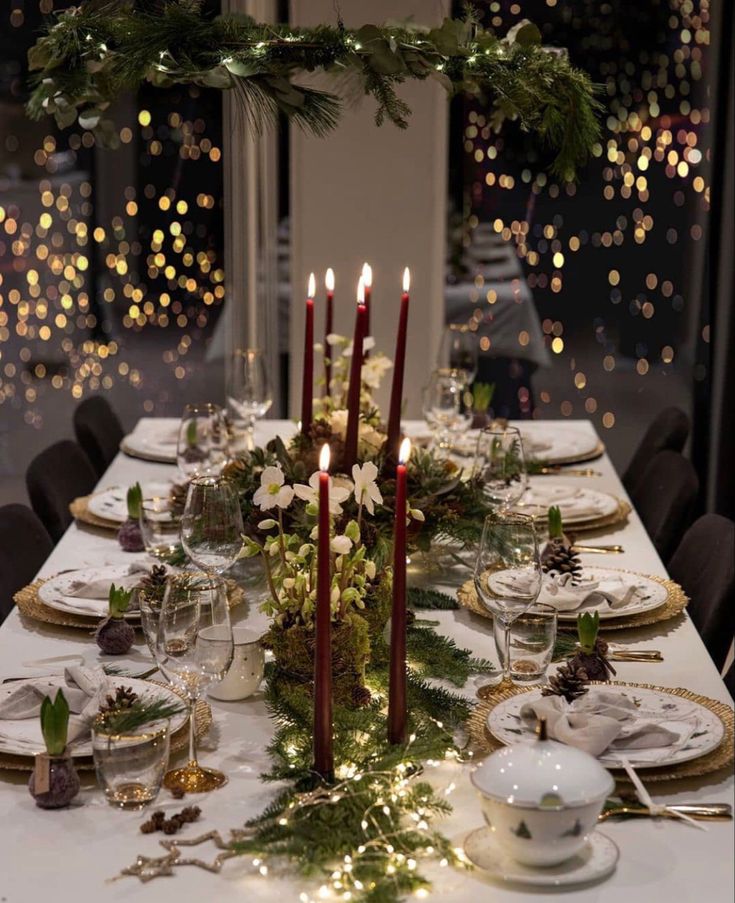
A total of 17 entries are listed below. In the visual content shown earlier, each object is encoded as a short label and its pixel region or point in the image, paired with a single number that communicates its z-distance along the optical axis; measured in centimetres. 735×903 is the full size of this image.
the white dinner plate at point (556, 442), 325
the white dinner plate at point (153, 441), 324
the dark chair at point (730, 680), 225
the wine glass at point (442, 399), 309
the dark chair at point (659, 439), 358
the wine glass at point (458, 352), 335
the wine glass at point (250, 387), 310
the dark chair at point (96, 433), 360
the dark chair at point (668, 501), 295
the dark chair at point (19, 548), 240
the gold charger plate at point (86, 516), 258
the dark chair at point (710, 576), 232
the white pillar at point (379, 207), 442
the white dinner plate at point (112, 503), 260
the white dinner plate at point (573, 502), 261
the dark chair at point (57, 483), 298
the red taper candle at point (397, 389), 213
